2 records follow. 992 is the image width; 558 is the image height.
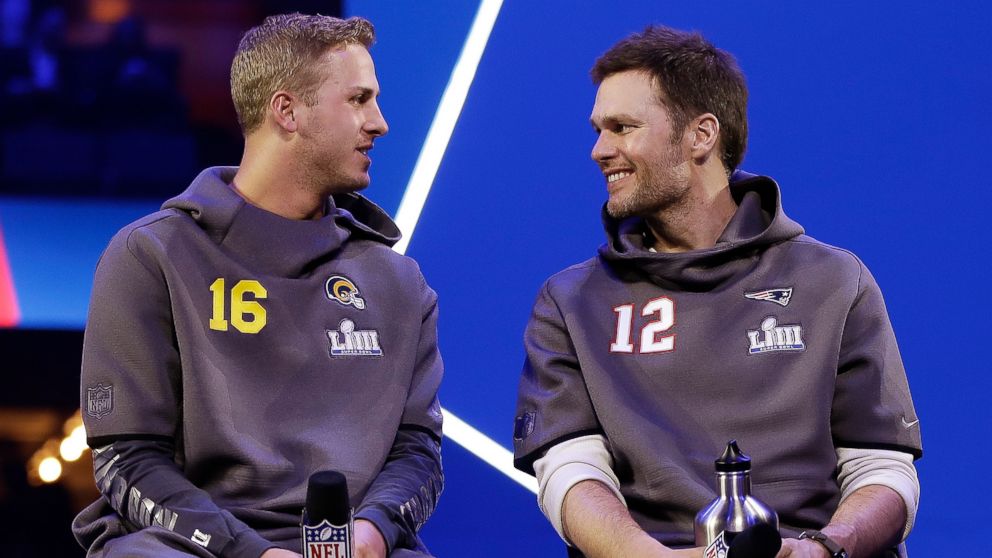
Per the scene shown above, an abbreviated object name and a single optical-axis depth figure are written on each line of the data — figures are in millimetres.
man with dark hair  5152
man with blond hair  5078
